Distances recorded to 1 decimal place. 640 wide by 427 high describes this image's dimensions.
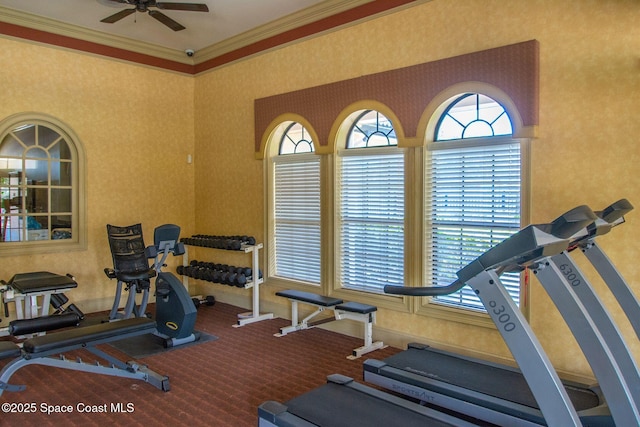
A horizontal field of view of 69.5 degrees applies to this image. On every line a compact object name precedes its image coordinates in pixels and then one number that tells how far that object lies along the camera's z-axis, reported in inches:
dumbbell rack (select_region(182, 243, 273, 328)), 224.8
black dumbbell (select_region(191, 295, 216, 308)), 261.9
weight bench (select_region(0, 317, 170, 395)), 125.6
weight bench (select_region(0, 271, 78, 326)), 189.9
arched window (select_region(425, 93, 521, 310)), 158.2
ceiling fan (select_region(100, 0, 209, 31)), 180.2
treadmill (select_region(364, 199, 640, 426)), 85.1
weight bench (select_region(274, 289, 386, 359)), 180.1
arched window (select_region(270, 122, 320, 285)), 221.5
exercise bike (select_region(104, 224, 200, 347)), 188.2
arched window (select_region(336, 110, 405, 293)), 189.0
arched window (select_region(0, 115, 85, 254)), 221.8
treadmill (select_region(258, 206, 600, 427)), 75.5
